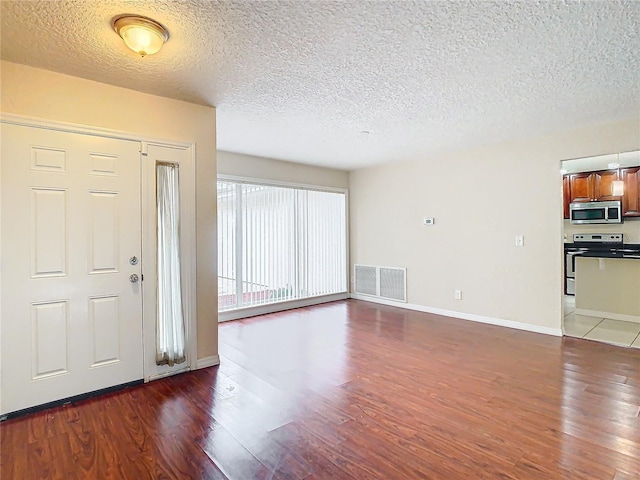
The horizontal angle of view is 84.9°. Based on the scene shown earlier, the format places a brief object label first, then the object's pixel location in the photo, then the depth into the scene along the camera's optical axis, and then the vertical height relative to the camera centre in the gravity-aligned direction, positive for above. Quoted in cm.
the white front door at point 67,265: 248 -19
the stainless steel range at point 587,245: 658 -18
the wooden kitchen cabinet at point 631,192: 620 +77
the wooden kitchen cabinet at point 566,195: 720 +85
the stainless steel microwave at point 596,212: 641 +45
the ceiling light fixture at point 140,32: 200 +123
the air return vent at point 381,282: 606 -80
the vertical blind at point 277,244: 535 -9
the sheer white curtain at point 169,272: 313 -29
